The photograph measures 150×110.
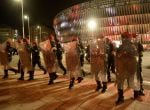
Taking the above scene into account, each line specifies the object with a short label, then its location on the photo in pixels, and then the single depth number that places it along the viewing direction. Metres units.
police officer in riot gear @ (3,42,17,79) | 6.75
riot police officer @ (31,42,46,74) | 6.68
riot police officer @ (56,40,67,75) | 6.37
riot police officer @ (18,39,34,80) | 6.31
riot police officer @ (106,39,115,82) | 5.22
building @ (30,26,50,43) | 59.13
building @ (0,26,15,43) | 55.01
